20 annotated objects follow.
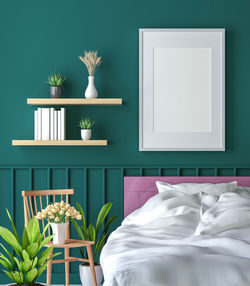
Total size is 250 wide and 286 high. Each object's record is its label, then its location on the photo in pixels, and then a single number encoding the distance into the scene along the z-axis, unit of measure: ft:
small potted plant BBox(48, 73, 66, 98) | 12.72
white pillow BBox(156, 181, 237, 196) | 11.46
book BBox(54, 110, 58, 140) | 12.68
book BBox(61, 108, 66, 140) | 12.69
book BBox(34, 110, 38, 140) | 12.70
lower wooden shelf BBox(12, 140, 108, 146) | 12.57
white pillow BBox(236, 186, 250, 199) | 11.37
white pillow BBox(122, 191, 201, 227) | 10.18
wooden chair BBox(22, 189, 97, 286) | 11.42
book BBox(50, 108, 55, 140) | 12.68
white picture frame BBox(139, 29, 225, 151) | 12.94
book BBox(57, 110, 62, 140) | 12.69
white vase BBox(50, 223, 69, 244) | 11.11
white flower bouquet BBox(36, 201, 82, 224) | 11.15
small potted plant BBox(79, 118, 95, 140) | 12.66
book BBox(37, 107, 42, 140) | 12.67
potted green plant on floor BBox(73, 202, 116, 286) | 12.04
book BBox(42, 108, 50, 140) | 12.65
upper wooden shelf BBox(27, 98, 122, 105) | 12.59
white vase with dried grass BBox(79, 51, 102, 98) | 12.66
